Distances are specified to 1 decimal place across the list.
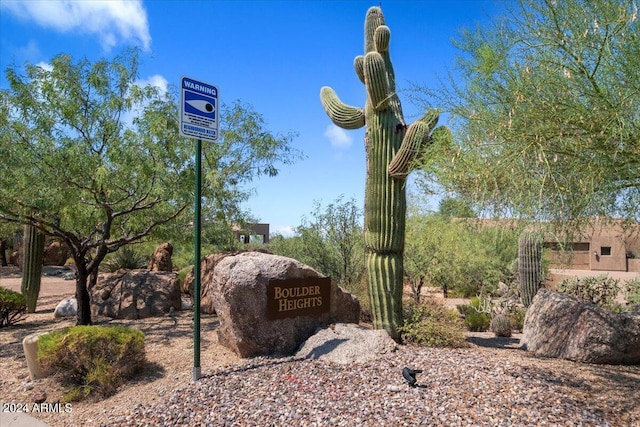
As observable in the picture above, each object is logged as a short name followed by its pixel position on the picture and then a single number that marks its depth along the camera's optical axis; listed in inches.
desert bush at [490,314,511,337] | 431.2
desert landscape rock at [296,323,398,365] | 233.0
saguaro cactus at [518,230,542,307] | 557.6
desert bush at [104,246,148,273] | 582.9
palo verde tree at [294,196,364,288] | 502.6
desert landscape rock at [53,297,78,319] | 417.1
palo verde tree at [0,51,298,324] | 283.7
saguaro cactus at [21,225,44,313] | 449.7
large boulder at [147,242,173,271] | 680.4
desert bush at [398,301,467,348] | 286.7
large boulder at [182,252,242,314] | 427.5
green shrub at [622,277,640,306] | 464.9
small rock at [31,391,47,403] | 209.8
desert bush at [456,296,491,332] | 476.1
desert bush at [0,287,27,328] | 366.0
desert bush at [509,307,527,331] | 496.7
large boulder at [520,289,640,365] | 273.1
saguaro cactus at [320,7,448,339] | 299.1
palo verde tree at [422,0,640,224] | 156.9
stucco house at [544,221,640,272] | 1374.3
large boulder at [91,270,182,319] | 401.4
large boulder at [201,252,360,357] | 249.0
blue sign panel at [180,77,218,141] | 218.1
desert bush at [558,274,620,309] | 462.0
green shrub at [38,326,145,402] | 215.6
